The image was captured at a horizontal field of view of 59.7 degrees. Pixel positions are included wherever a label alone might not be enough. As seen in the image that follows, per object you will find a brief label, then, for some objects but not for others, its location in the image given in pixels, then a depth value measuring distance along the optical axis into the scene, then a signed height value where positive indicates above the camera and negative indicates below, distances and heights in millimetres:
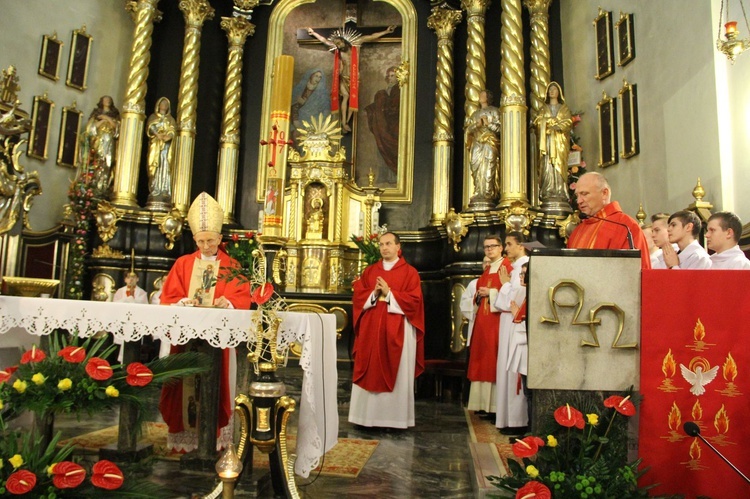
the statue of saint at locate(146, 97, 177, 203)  11062 +2725
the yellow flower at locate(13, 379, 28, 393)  2697 -305
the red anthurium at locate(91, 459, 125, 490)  2553 -637
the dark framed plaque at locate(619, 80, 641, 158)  9164 +2954
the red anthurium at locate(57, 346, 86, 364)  2793 -176
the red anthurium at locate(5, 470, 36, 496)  2399 -628
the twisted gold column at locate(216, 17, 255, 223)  11680 +3639
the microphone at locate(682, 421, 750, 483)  2711 -410
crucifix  11805 +5064
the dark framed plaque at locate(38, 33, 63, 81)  10609 +4155
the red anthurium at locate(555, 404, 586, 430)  2816 -391
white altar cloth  3551 -37
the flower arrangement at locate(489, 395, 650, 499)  2689 -572
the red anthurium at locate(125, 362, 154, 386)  2820 -260
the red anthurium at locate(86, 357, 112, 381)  2744 -232
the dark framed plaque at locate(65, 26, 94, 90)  11039 +4314
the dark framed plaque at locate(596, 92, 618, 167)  9680 +2962
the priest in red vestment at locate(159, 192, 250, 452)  4645 +122
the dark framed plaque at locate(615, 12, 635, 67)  9391 +4204
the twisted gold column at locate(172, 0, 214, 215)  11367 +3823
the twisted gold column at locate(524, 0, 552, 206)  10422 +4293
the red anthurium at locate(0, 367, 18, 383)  2761 -265
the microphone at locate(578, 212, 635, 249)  3393 +466
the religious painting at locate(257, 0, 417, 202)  11656 +4460
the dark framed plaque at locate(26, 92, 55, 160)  10352 +2942
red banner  2938 -222
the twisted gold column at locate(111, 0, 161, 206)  10859 +3376
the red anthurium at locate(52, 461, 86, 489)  2486 -621
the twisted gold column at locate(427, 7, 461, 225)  10969 +3496
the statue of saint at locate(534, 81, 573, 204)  9836 +2673
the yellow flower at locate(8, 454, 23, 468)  2490 -566
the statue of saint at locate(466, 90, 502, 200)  10258 +2794
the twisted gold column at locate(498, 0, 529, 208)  9914 +3331
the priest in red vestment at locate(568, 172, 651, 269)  3770 +631
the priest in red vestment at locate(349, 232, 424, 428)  6109 -212
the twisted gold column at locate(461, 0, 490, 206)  10781 +4355
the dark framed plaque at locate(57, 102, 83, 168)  10836 +2921
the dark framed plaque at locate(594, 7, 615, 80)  9906 +4334
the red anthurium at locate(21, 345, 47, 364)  2870 -195
